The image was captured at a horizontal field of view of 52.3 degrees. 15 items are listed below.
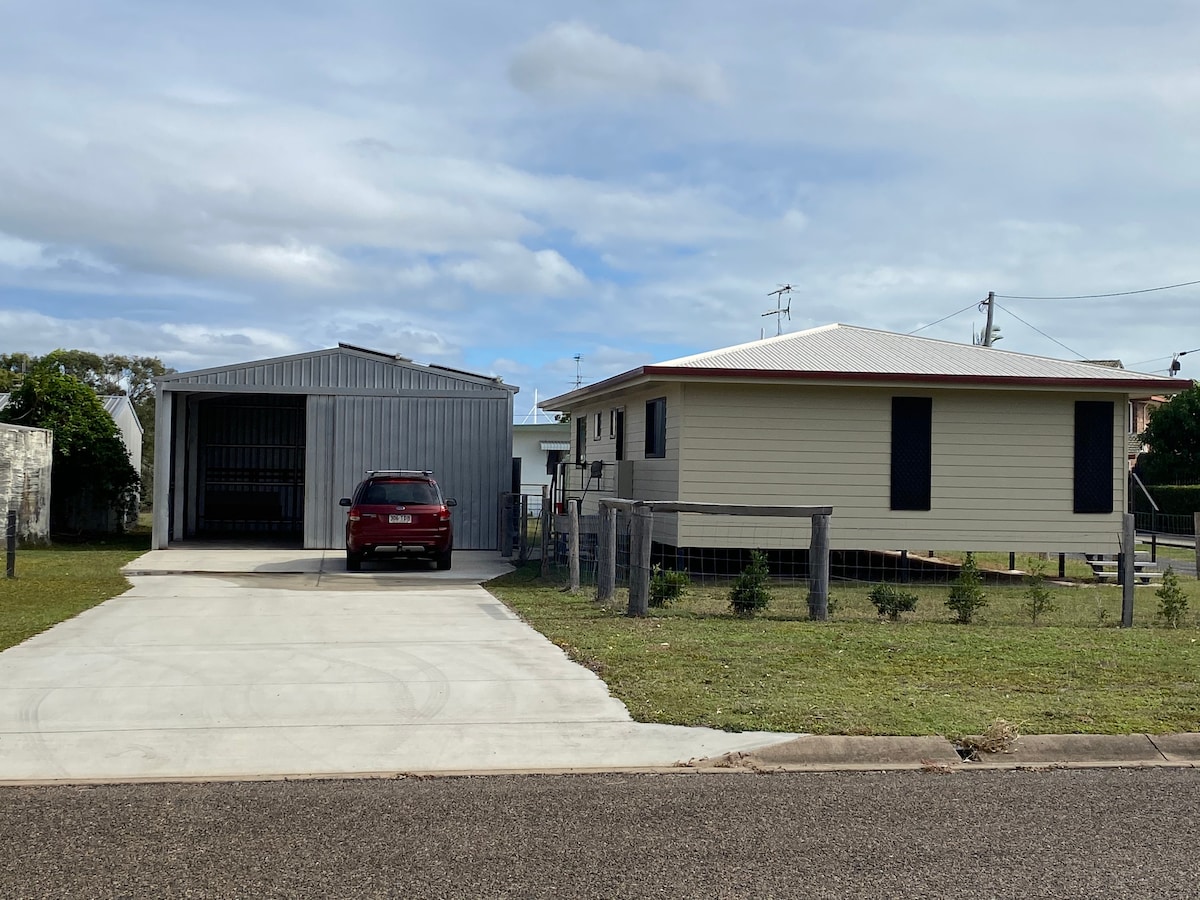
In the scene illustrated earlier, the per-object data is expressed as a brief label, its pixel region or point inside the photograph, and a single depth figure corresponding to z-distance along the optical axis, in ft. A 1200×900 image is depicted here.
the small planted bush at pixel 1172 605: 41.24
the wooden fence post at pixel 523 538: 67.56
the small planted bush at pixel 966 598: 41.52
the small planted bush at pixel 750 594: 41.14
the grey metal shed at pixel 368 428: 75.46
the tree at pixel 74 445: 86.07
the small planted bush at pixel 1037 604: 41.86
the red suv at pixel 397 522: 61.05
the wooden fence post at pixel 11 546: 52.21
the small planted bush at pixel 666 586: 42.09
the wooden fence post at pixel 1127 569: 40.09
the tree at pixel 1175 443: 152.35
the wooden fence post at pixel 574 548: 48.65
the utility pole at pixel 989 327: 148.05
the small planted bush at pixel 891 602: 41.32
